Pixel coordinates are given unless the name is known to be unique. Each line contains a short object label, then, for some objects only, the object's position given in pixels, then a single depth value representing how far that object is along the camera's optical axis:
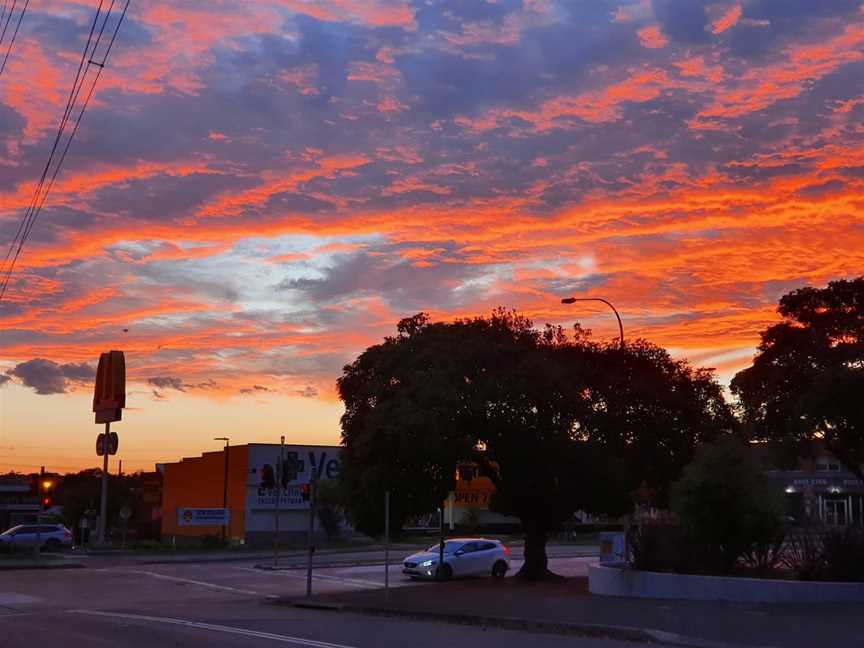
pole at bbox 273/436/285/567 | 42.62
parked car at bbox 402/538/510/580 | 36.09
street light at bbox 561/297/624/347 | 34.41
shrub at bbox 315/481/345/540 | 67.94
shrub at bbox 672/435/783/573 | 23.84
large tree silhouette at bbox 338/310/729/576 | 30.08
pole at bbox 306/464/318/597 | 28.36
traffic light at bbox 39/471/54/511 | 50.94
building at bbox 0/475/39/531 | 97.81
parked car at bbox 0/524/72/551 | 57.47
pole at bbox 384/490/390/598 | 25.55
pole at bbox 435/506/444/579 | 35.50
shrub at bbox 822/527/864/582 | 22.47
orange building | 68.50
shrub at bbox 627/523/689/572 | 24.59
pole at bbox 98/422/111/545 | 57.10
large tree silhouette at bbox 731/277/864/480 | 38.47
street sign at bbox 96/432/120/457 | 59.12
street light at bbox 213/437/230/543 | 71.25
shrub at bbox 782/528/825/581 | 22.98
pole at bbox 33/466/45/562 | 50.75
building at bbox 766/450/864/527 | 89.00
